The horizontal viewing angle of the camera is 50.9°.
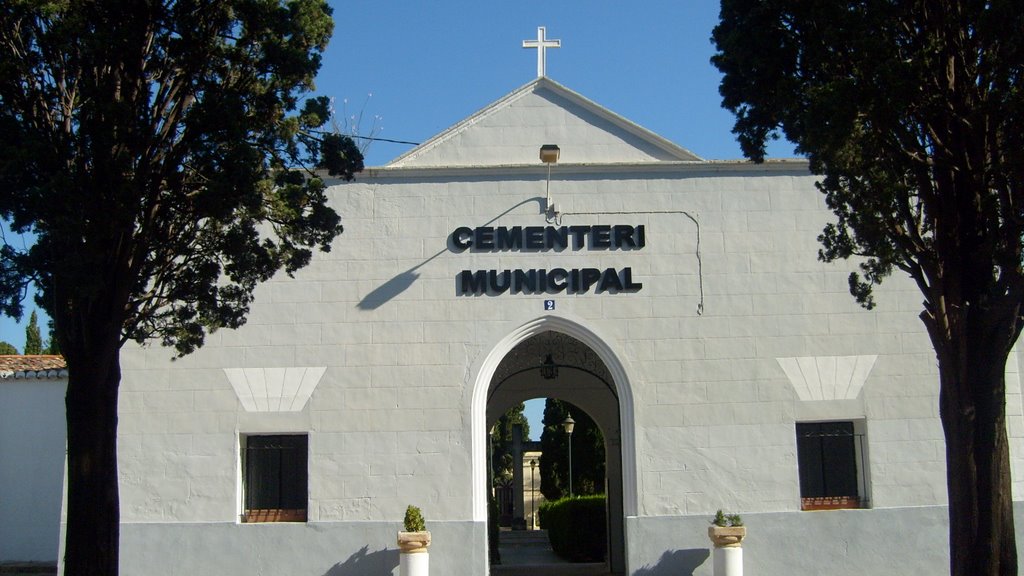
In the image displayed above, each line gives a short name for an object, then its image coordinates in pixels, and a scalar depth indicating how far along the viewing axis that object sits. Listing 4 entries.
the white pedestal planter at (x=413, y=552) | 13.31
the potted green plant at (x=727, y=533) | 13.41
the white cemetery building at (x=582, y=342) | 14.16
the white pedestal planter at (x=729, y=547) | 13.39
